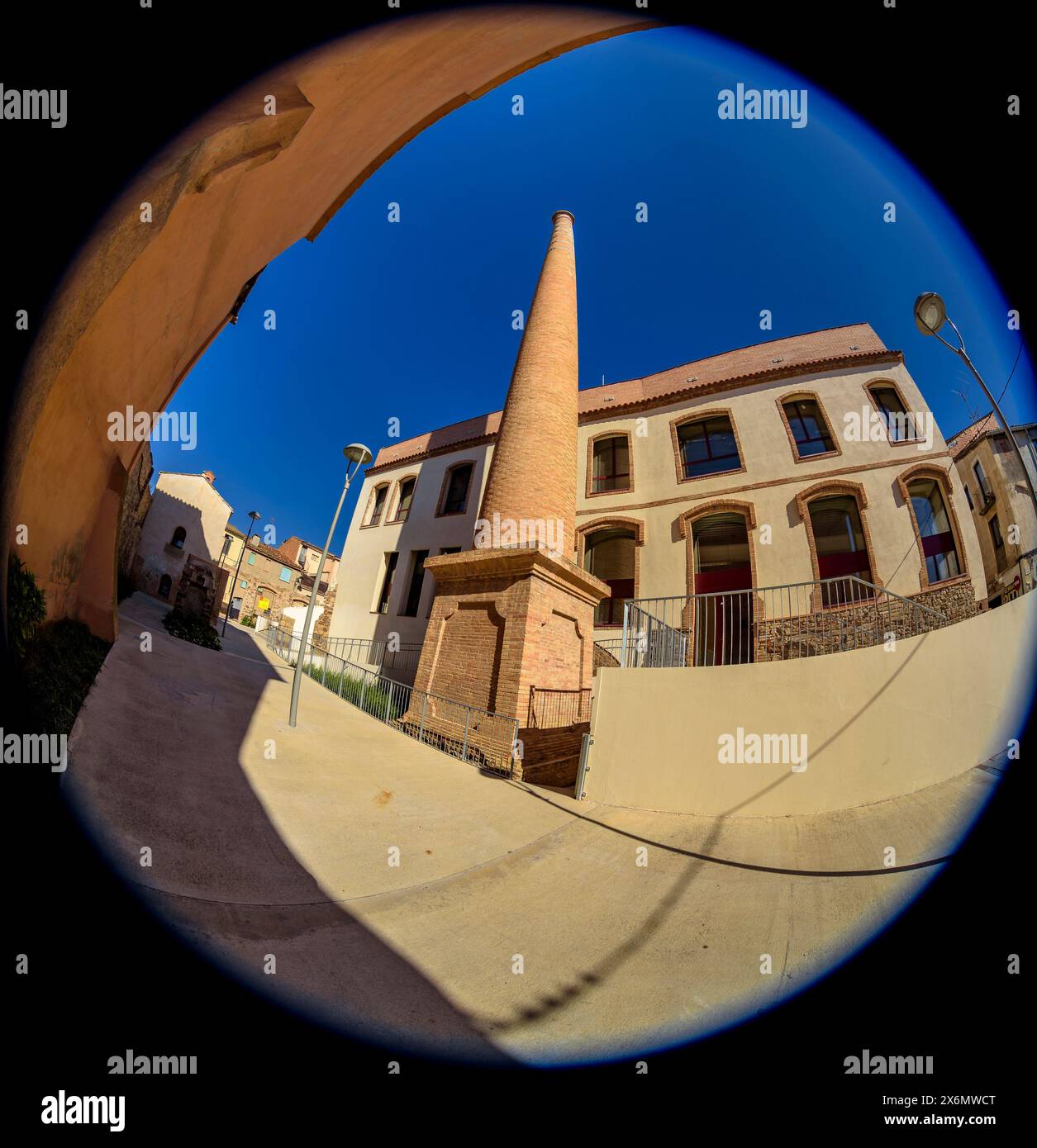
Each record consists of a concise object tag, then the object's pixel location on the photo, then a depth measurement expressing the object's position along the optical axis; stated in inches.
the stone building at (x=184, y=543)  777.6
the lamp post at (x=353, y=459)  293.1
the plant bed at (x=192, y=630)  456.8
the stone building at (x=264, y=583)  1222.9
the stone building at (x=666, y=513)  283.1
